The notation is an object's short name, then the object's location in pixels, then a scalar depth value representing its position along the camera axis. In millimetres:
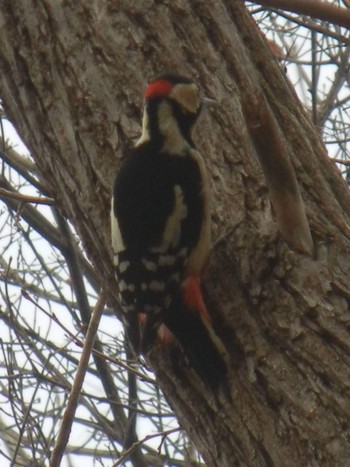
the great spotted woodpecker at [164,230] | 5375
